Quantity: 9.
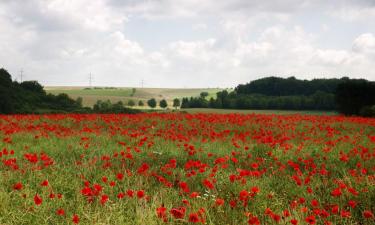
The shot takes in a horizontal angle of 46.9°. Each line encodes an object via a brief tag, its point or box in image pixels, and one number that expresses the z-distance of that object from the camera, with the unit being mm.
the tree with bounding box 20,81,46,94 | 52722
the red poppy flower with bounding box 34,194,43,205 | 5103
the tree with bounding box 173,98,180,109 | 100338
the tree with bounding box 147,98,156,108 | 103250
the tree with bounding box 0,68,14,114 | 40844
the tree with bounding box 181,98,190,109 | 80012
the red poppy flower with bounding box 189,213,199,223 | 4393
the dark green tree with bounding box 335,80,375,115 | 38438
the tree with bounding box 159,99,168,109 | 102588
